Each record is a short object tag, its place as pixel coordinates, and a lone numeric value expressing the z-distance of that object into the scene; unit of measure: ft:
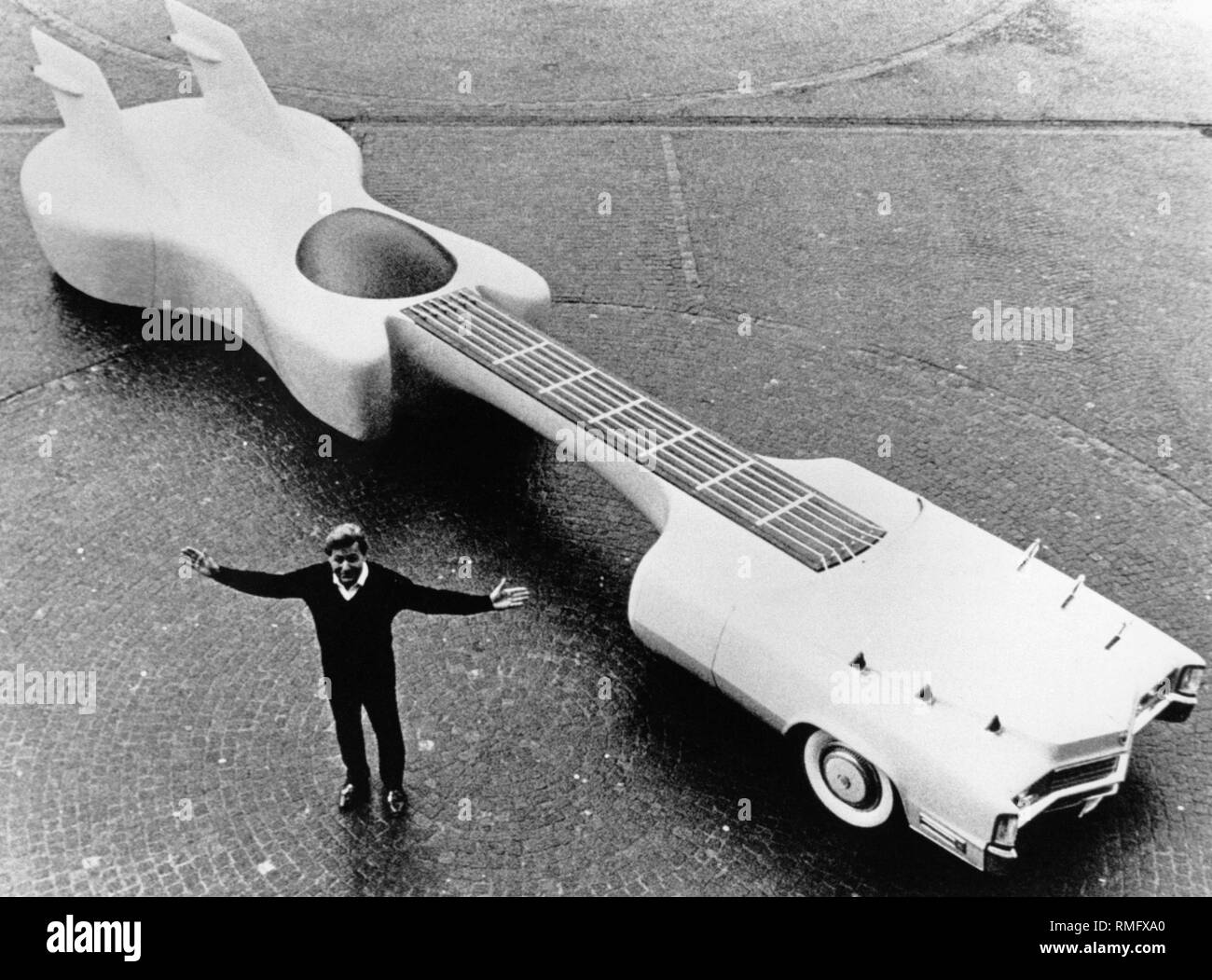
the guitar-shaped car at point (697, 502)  19.25
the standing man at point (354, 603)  18.29
